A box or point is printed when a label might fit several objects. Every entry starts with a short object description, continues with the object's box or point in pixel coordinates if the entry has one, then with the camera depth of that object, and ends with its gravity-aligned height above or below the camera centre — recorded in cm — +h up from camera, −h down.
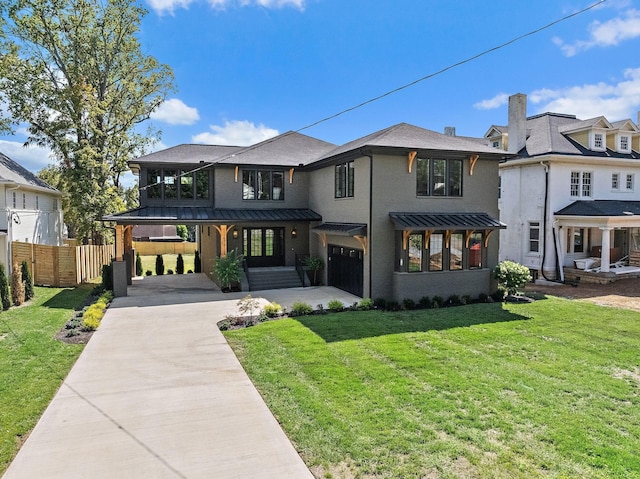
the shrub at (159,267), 2316 -224
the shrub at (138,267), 2289 -222
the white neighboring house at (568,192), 2011 +178
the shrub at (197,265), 2420 -224
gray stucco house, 1450 +83
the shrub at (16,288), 1437 -211
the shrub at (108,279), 1694 -213
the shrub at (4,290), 1359 -209
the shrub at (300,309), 1284 -259
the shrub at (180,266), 2389 -226
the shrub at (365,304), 1367 -259
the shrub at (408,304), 1398 -264
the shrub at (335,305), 1341 -258
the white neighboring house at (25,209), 1778 +94
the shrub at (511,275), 1487 -175
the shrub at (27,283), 1518 -206
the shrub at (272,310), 1265 -259
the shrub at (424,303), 1423 -264
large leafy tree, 2142 +773
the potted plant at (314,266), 1856 -176
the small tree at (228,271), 1680 -180
